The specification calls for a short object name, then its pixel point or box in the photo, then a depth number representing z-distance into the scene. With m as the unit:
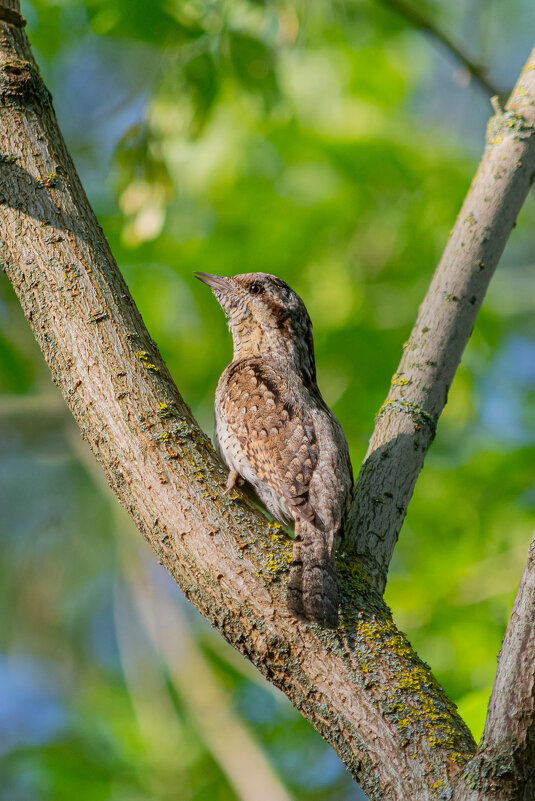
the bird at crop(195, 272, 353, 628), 5.31
